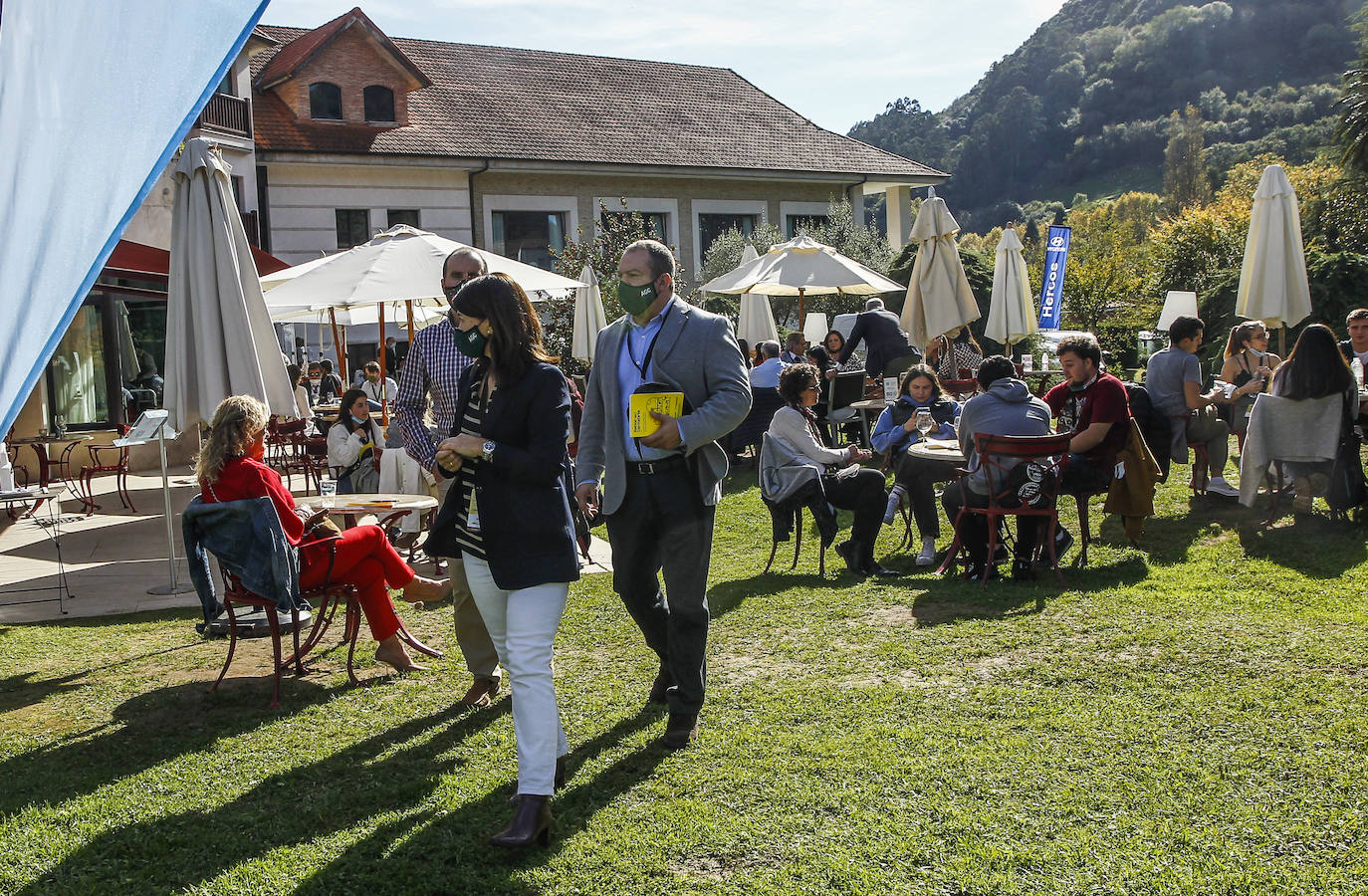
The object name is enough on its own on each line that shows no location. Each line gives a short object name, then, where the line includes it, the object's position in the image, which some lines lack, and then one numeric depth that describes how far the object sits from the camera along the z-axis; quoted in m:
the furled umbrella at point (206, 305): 7.27
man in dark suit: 13.47
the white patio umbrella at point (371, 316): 16.56
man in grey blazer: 4.31
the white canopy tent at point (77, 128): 1.02
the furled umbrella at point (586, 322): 15.05
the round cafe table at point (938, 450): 7.65
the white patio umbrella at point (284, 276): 10.92
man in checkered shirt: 5.11
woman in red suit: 5.39
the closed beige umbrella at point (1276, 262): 10.39
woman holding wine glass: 7.94
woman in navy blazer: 3.59
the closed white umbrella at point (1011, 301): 13.96
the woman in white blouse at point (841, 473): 7.55
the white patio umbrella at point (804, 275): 14.09
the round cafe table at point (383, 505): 6.70
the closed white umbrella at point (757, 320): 17.61
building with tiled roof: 26.19
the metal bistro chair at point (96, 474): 11.84
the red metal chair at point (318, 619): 5.32
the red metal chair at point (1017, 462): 6.87
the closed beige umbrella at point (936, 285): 11.90
